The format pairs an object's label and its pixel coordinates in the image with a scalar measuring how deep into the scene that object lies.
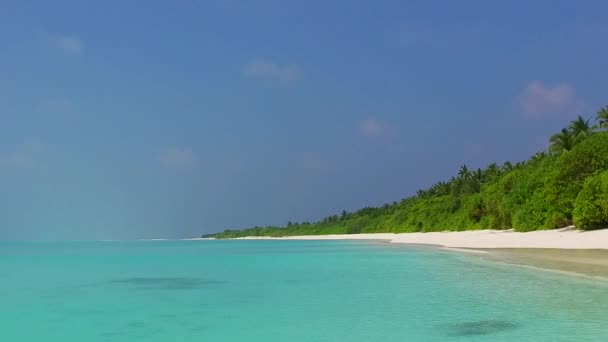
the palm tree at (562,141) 59.94
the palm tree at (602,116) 59.19
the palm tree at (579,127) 61.38
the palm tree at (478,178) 93.12
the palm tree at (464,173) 103.80
